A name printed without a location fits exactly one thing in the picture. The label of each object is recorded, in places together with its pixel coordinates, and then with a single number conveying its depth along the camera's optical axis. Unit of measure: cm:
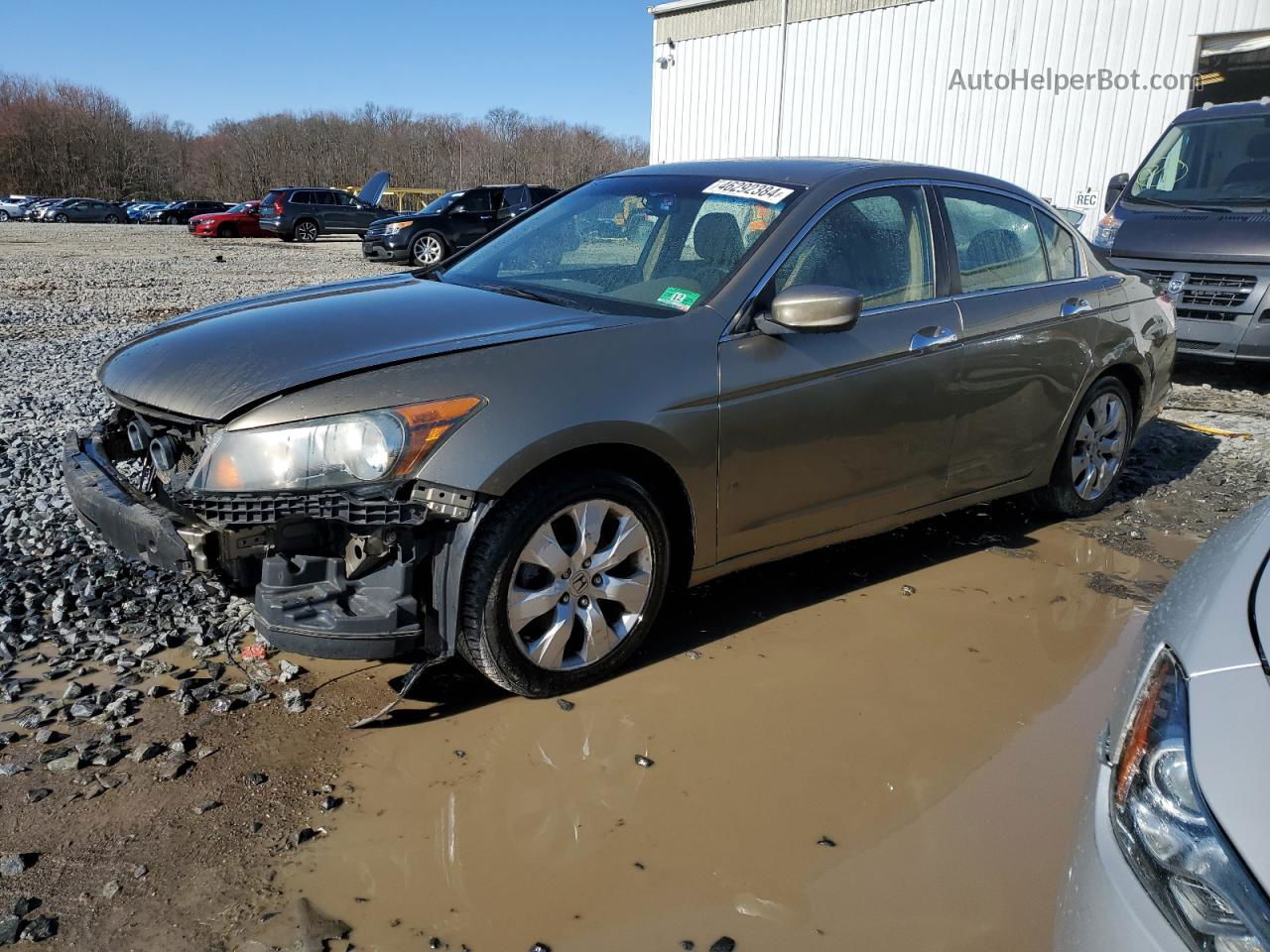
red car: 3178
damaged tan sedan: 275
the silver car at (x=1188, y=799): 129
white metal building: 1534
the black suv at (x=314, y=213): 2981
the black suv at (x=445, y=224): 1998
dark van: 779
